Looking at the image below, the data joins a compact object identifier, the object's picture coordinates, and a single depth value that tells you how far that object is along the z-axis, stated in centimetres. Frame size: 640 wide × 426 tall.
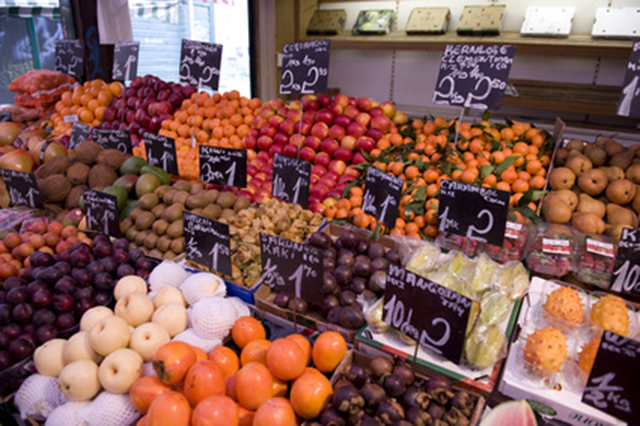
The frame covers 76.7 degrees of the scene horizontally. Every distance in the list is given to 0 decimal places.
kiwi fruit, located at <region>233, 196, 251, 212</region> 240
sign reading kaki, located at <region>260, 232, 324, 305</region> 153
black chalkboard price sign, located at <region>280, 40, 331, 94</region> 251
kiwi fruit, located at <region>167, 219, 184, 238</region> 222
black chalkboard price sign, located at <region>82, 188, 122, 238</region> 216
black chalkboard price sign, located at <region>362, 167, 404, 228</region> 197
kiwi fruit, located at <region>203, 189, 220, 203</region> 242
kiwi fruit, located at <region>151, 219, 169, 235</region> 226
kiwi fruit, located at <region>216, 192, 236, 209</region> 241
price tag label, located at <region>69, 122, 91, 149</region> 335
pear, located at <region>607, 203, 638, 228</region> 213
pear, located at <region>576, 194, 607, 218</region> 222
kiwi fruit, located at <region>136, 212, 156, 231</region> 228
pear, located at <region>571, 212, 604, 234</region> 209
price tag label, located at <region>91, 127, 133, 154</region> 307
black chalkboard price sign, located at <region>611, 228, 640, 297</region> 162
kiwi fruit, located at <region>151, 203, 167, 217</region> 237
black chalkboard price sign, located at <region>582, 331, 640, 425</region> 106
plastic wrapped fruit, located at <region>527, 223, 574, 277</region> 193
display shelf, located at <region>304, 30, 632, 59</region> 416
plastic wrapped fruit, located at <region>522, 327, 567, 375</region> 130
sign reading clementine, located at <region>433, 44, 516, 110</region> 226
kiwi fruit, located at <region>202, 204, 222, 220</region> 228
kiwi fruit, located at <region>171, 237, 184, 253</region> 220
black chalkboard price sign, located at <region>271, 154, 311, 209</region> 229
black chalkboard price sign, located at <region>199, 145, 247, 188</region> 246
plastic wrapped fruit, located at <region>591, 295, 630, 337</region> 143
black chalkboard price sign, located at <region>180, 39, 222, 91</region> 301
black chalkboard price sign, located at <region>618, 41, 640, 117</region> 197
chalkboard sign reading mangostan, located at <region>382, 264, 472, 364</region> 127
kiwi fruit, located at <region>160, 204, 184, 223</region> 228
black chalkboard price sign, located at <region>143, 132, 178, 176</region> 276
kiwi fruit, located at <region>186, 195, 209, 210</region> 235
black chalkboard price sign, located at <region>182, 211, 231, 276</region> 182
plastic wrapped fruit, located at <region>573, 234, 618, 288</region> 186
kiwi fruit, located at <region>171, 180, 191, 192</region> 252
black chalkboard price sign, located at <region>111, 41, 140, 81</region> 342
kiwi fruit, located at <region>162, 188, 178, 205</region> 243
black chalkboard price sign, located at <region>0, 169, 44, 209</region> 246
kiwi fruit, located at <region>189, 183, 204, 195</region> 252
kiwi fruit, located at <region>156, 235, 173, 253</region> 221
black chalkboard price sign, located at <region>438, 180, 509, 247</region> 180
